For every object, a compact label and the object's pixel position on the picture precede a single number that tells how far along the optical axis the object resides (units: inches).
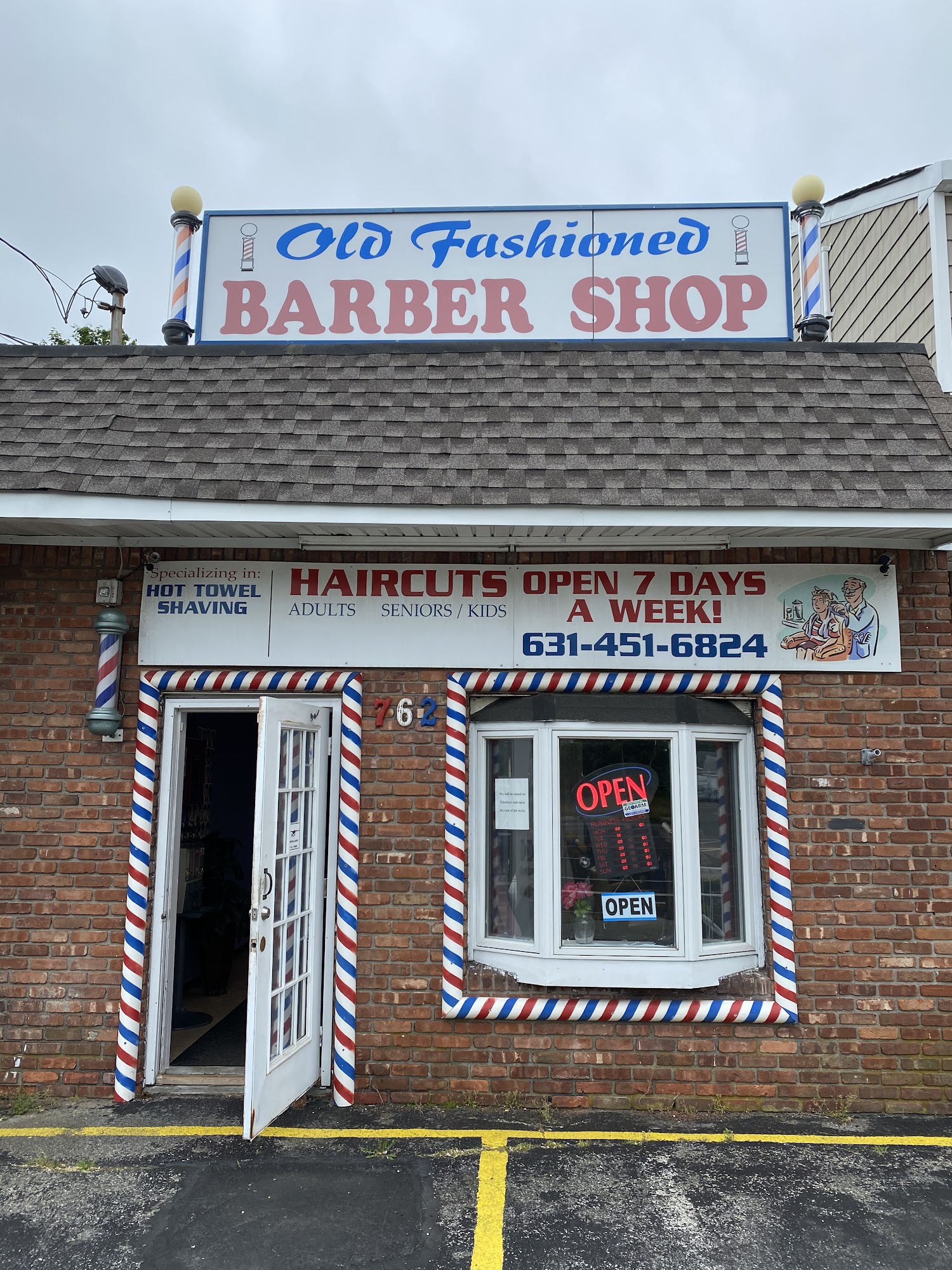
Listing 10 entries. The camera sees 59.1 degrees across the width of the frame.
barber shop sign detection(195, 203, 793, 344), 239.9
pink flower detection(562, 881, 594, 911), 204.5
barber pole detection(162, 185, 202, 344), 249.1
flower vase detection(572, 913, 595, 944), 203.4
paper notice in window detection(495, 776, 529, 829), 208.8
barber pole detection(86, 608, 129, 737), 205.5
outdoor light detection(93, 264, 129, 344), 281.4
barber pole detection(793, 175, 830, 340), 237.9
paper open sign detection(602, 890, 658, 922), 203.5
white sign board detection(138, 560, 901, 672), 206.2
